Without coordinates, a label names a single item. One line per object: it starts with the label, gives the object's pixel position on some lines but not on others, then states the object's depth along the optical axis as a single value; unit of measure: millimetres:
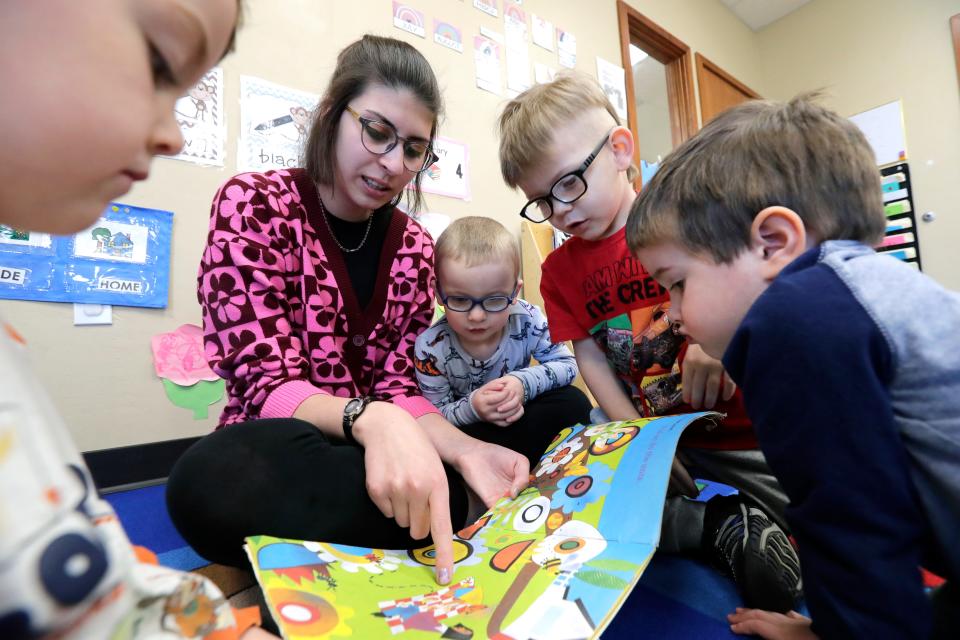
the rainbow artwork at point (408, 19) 1562
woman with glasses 507
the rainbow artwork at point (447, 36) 1658
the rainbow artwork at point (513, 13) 1858
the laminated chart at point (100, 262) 1026
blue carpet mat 503
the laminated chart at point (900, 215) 2635
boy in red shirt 679
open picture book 357
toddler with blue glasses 823
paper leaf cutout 1178
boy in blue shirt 342
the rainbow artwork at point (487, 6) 1762
